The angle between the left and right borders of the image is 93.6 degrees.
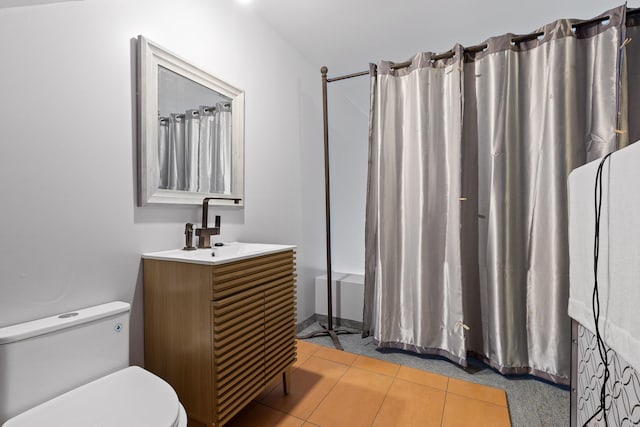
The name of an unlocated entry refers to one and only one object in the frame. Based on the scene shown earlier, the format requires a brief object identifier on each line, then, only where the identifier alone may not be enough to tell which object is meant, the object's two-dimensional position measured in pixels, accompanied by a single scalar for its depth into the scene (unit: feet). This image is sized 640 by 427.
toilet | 2.90
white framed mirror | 4.79
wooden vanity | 4.14
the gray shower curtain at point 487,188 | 5.95
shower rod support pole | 8.47
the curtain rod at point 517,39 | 5.76
